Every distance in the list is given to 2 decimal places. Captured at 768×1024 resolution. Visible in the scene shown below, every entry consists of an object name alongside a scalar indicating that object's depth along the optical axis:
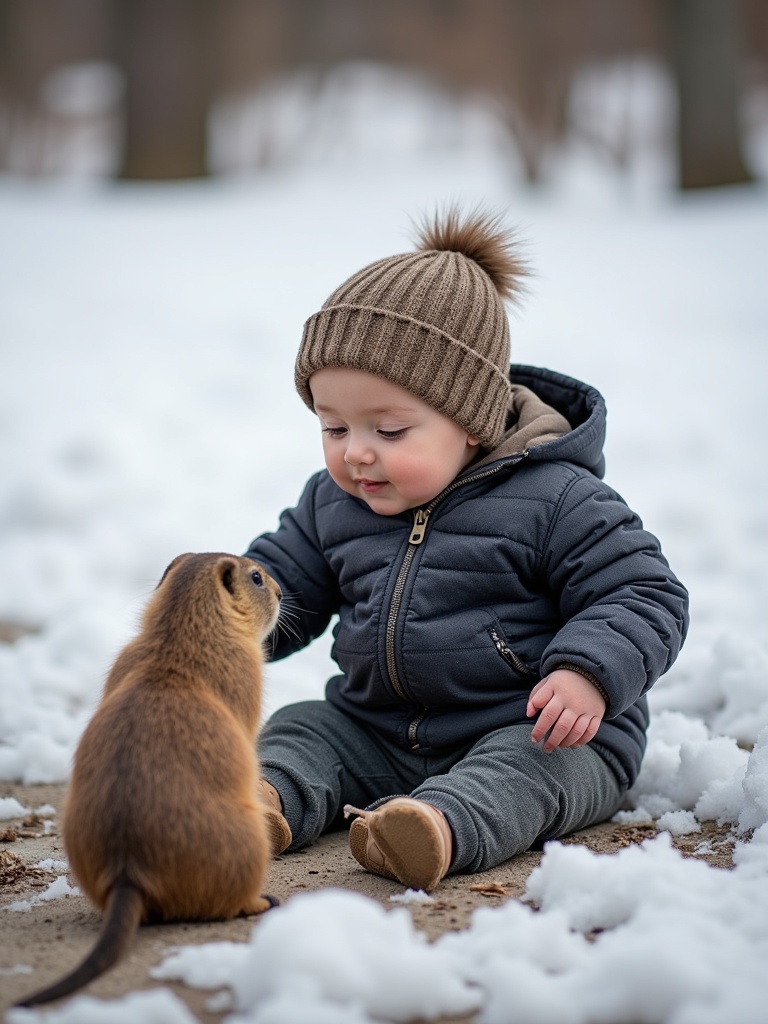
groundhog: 1.79
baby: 2.39
